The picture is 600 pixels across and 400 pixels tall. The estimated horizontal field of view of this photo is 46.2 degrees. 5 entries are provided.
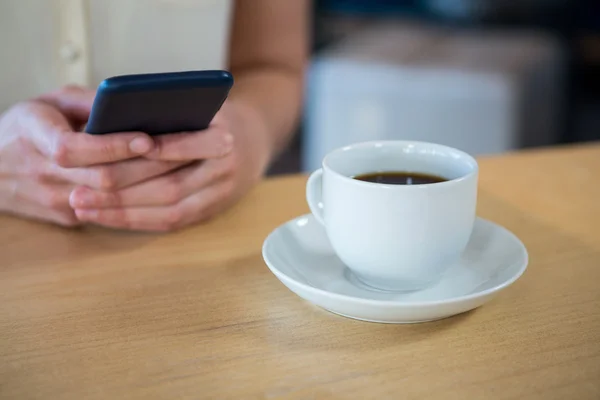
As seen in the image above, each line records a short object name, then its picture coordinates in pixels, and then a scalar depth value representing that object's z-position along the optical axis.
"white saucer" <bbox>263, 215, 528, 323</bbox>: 0.45
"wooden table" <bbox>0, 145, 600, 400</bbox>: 0.41
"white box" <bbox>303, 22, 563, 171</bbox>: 2.06
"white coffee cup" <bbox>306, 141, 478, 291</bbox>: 0.47
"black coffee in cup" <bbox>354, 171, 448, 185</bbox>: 0.55
